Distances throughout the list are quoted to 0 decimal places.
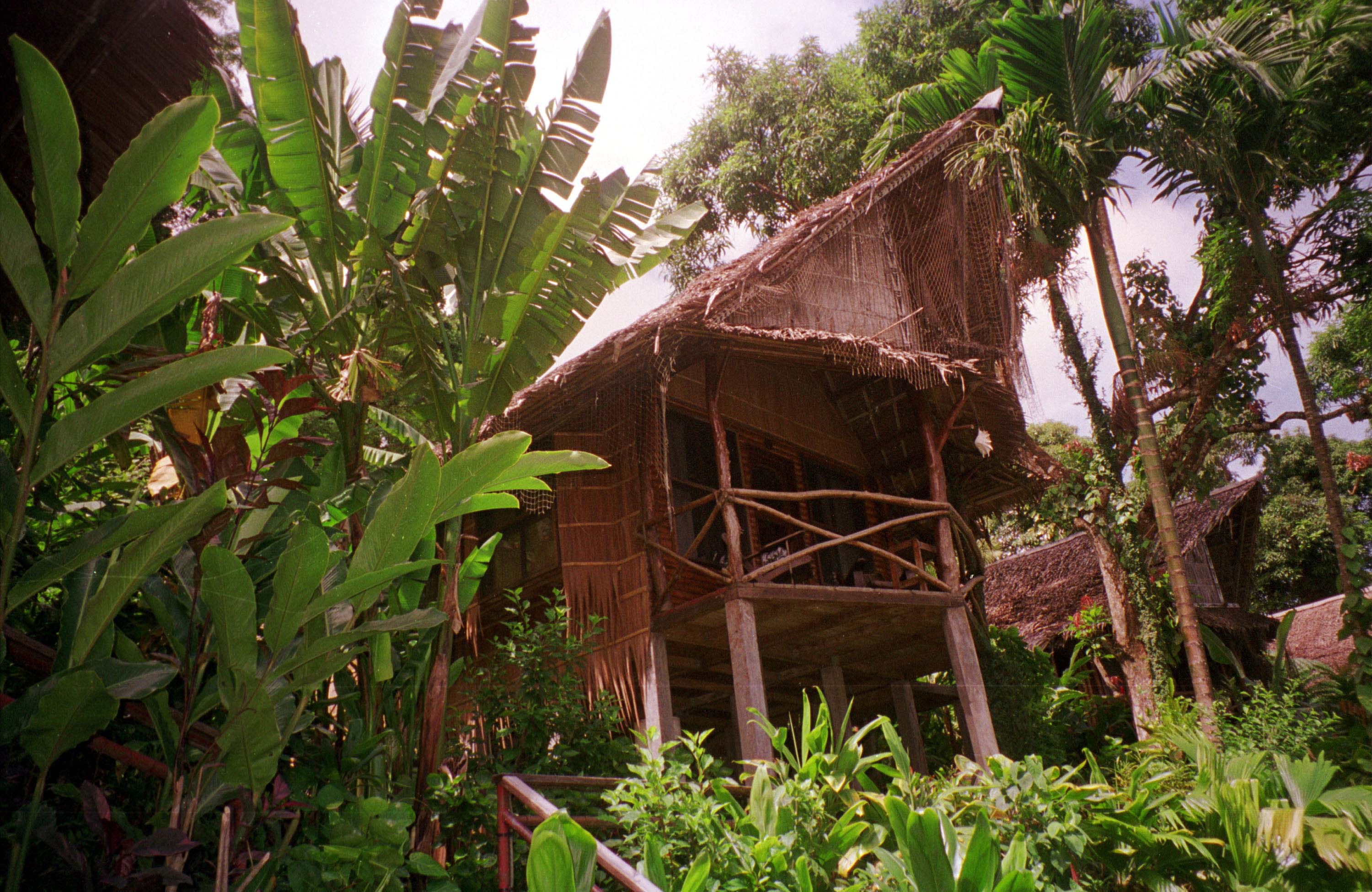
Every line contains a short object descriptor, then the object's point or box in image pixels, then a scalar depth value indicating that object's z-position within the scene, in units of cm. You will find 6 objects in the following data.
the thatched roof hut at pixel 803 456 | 685
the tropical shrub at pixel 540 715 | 497
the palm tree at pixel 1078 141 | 940
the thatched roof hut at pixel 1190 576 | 1573
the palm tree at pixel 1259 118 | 1024
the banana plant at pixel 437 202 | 440
